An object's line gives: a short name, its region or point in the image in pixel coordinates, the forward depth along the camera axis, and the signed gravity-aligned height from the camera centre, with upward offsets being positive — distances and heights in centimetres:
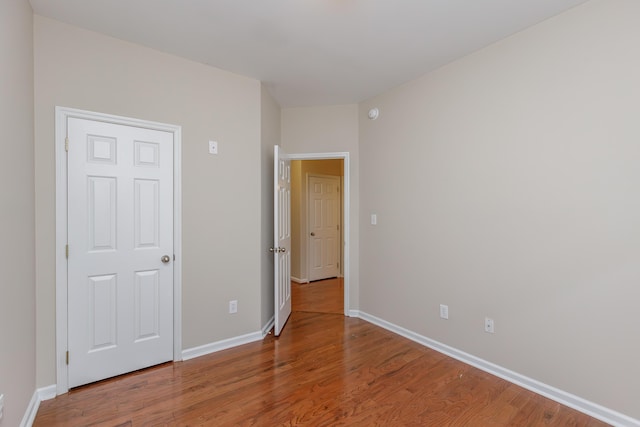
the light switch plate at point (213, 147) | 268 +61
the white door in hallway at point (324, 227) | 534 -25
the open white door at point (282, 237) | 303 -27
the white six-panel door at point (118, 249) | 210 -27
